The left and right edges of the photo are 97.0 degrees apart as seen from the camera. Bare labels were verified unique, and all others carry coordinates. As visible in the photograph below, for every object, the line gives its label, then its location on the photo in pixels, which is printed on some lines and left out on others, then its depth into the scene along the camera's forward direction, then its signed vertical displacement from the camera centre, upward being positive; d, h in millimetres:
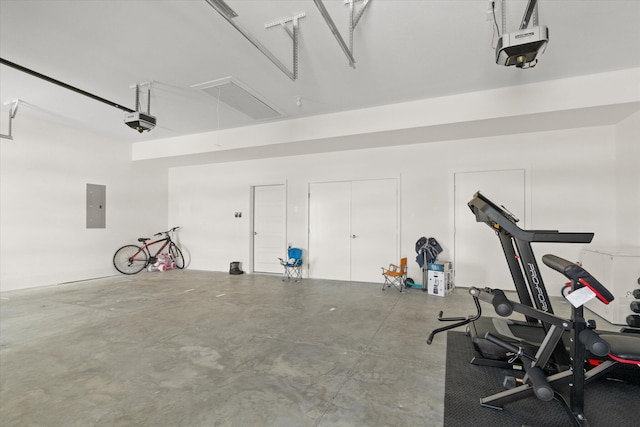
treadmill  2131 -606
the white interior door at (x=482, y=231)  4828 -282
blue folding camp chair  6005 -1066
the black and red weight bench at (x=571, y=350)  1608 -824
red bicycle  6746 -1041
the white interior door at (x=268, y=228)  6641 -337
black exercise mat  1759 -1283
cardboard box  4695 -1075
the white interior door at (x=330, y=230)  5930 -349
